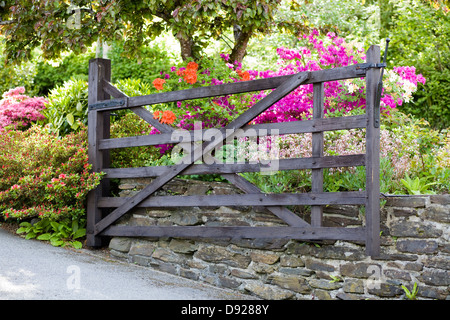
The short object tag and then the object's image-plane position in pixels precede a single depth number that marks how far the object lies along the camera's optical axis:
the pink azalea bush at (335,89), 6.02
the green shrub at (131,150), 6.23
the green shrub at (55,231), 5.93
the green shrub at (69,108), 6.95
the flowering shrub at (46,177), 5.60
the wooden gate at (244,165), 4.23
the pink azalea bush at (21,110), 7.79
